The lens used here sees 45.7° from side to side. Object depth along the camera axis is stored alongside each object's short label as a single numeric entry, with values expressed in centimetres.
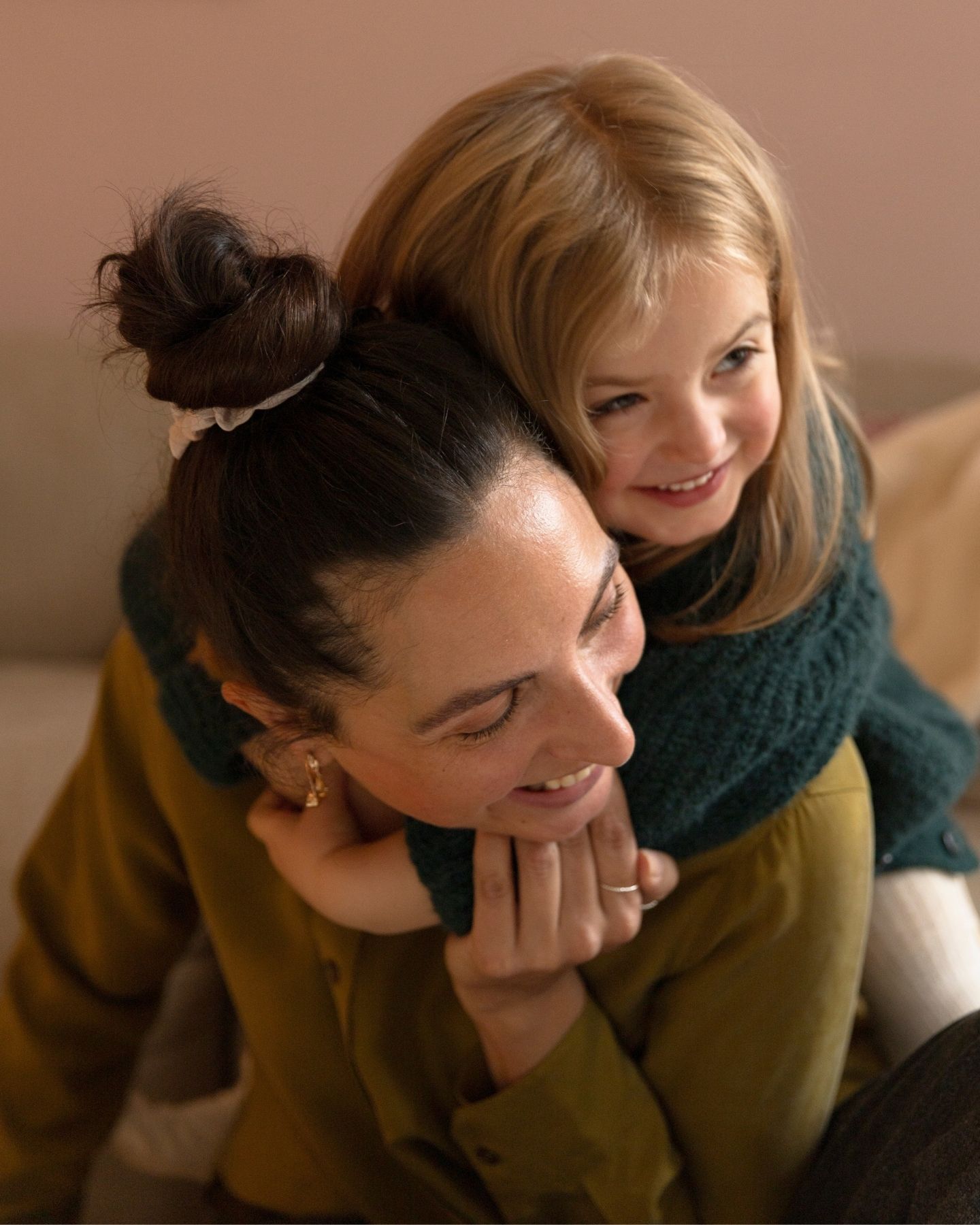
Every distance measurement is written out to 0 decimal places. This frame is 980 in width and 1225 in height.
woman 71
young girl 83
